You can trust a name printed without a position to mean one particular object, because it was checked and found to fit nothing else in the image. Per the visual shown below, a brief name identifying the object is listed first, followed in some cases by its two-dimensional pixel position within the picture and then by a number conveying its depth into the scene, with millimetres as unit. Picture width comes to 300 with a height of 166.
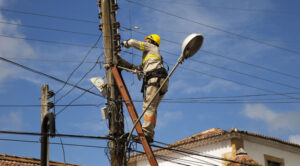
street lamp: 9250
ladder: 10297
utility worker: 10953
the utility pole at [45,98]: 16281
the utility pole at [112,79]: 10570
